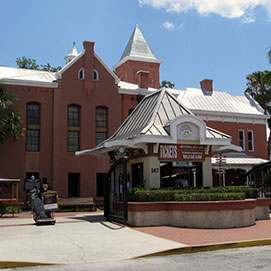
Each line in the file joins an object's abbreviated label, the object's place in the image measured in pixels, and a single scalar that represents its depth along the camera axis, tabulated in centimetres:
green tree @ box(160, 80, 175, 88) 5310
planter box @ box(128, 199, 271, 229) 1377
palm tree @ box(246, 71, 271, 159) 4178
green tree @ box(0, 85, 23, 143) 2542
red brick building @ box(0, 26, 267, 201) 2697
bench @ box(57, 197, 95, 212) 2467
